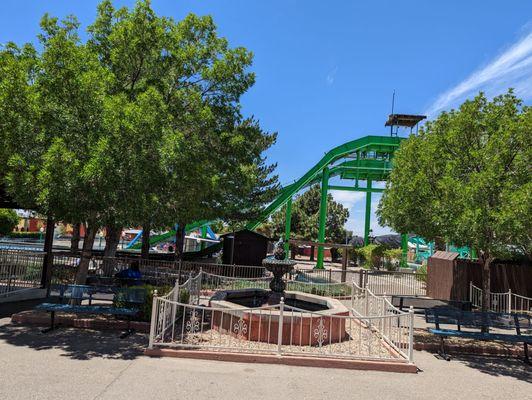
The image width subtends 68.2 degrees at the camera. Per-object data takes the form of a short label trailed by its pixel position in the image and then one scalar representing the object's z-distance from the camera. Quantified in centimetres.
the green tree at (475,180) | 877
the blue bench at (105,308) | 860
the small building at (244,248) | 2259
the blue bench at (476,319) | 919
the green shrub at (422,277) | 2182
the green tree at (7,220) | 3435
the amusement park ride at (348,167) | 3069
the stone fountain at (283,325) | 860
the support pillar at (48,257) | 1326
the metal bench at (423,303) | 1263
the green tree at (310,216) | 5309
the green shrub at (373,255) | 3134
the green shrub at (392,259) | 3071
